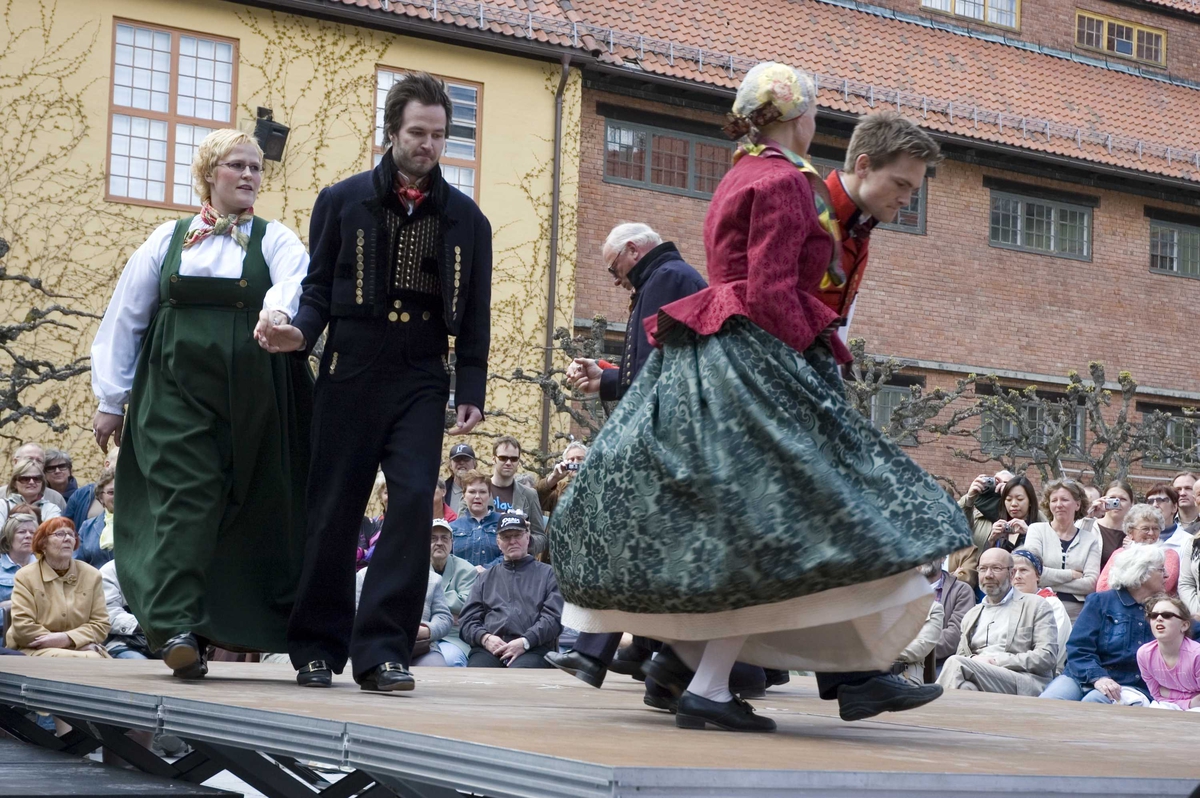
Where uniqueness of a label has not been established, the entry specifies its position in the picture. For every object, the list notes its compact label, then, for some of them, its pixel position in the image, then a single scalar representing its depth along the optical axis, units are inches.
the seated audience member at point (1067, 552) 422.9
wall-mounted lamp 787.4
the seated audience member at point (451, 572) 409.1
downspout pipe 850.8
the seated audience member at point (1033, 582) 375.9
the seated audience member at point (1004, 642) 353.1
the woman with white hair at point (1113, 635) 343.0
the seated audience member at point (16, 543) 389.1
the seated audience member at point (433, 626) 378.3
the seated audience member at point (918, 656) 368.5
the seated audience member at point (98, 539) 433.7
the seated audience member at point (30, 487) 451.5
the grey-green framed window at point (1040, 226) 1022.4
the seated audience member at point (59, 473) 510.3
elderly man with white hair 218.0
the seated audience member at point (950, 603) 395.2
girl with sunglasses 327.3
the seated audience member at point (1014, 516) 447.5
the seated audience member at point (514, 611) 384.8
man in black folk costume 198.1
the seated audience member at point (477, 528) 455.2
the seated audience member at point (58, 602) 354.9
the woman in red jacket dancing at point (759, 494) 149.6
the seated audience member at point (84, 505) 464.4
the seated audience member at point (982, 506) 456.1
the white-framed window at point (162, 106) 765.3
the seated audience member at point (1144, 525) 411.5
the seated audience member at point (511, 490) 485.4
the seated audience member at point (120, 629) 376.2
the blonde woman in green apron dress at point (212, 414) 205.6
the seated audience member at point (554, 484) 494.6
